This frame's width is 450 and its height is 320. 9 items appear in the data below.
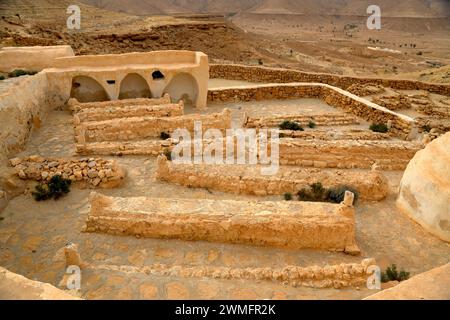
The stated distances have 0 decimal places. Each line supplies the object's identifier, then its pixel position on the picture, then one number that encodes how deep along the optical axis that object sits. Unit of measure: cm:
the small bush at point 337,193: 875
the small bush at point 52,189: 848
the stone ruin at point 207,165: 691
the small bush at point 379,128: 1438
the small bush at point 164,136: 1209
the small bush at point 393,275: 626
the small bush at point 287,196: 880
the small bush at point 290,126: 1423
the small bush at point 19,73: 1400
